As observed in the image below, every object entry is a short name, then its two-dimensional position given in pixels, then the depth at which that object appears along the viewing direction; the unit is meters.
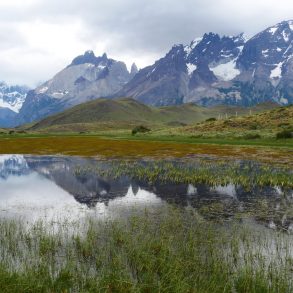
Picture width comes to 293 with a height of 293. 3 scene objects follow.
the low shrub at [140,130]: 116.96
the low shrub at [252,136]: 72.60
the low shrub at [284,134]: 66.03
